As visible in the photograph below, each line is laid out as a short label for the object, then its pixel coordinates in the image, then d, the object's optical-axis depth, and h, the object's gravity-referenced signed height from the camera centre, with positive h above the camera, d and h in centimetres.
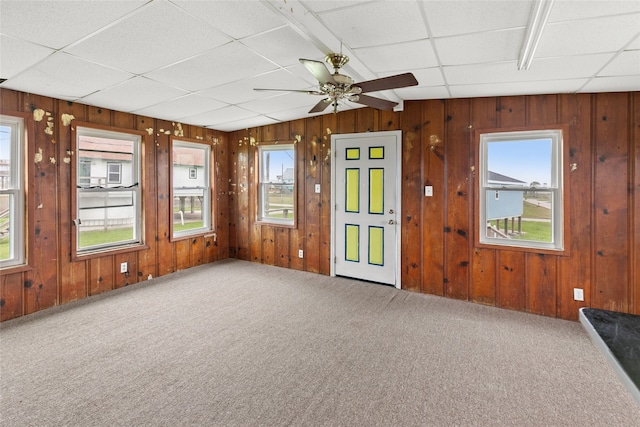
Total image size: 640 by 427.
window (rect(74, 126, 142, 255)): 384 +24
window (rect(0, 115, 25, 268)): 322 +15
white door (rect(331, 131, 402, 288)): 427 +3
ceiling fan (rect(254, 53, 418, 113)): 211 +90
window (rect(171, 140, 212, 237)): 499 +34
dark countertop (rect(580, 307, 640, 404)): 103 -53
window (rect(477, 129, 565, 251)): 340 +20
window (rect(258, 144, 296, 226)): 525 +42
